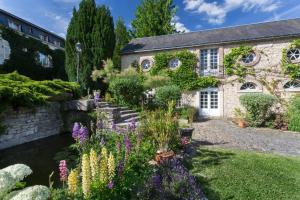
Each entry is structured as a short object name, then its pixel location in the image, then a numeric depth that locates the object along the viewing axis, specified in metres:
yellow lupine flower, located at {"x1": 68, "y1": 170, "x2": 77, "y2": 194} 1.96
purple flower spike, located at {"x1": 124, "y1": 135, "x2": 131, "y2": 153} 3.08
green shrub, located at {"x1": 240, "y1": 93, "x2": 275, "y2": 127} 10.82
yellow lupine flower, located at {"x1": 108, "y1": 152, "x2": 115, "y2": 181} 2.25
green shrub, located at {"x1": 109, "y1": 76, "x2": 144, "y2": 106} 11.96
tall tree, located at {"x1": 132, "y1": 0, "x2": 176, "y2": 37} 24.78
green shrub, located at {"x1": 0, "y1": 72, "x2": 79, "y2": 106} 6.73
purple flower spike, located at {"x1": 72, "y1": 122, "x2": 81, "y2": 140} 3.11
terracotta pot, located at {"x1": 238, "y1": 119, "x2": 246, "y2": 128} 11.00
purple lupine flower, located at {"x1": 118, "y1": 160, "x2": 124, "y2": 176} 2.65
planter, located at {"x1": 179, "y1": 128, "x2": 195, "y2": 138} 6.20
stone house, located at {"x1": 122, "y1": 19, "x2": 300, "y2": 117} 13.14
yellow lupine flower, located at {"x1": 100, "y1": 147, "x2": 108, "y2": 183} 2.19
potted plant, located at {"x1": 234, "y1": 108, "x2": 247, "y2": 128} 11.06
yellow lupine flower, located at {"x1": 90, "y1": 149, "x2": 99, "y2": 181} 2.11
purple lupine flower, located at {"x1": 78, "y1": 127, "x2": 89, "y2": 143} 3.12
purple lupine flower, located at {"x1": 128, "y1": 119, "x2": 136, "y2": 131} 4.55
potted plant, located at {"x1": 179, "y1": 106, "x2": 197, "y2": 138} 11.51
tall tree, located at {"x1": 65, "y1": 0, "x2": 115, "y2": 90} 15.63
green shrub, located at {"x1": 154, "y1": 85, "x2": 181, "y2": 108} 12.41
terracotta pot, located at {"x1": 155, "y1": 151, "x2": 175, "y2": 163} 4.19
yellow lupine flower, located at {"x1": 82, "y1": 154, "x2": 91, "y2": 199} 1.95
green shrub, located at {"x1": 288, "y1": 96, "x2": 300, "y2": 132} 10.02
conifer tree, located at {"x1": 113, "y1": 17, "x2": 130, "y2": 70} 26.42
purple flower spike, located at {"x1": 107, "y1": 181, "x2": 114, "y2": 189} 2.23
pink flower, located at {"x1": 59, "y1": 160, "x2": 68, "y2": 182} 2.23
